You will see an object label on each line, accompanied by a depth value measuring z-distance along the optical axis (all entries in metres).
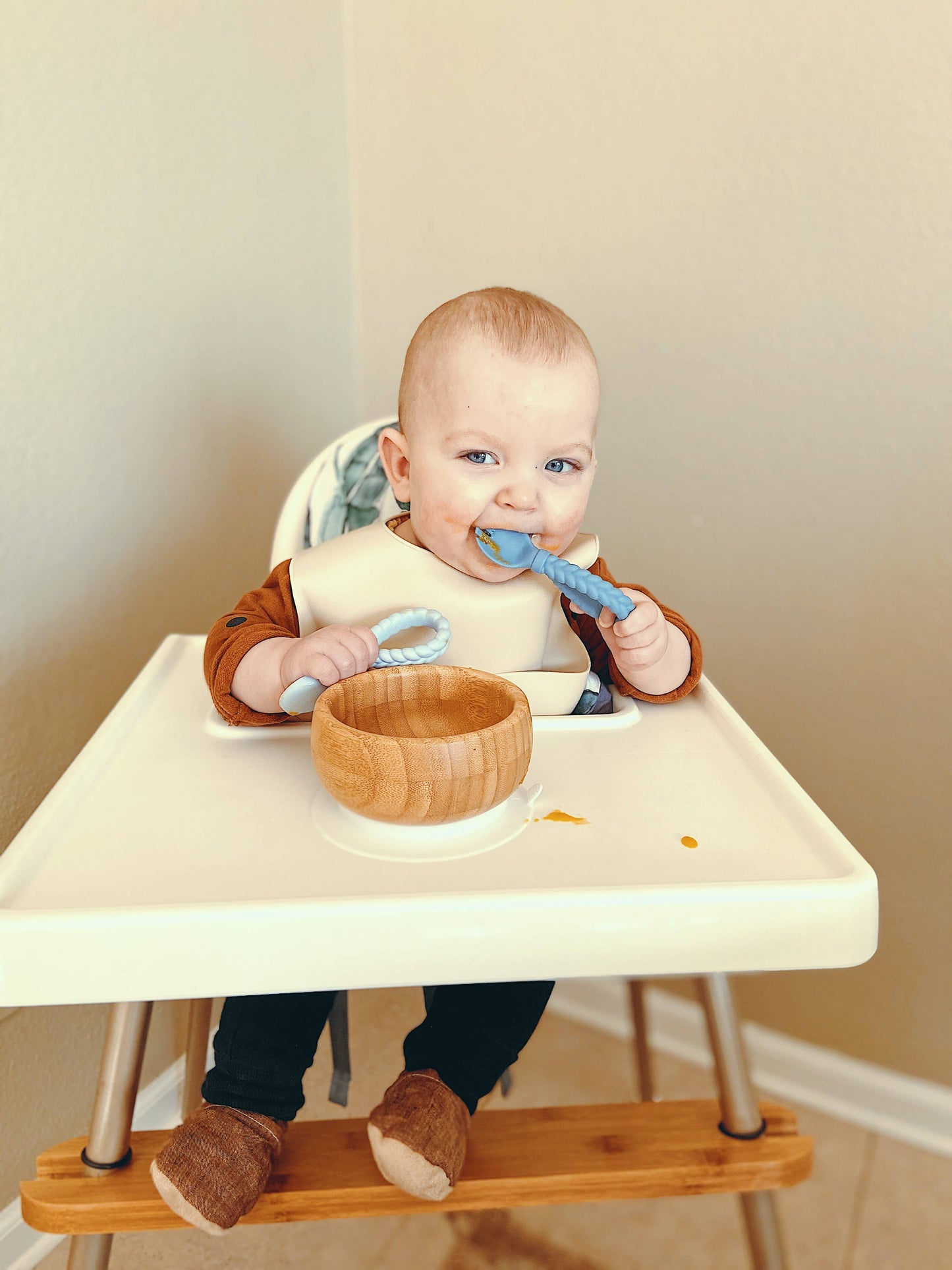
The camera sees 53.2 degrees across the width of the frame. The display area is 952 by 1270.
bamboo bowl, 0.52
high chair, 0.49
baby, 0.71
